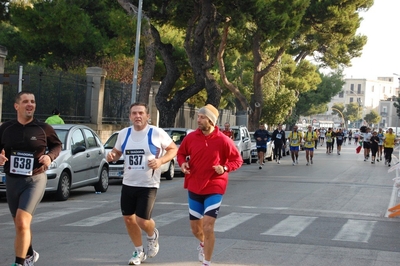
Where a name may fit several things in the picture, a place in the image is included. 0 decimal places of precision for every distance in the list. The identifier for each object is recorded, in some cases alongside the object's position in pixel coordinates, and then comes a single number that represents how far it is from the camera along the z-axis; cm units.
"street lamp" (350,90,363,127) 17651
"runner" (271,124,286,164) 3272
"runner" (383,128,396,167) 3231
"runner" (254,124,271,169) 2875
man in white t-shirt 789
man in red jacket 777
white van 3036
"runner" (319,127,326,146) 6972
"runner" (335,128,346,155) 4509
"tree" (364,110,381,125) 15662
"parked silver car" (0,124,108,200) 1482
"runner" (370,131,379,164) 3430
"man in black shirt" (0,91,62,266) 715
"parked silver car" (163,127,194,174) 2340
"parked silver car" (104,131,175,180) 1977
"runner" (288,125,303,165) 3022
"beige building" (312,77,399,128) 18700
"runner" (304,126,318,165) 3098
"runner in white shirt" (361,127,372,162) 3647
